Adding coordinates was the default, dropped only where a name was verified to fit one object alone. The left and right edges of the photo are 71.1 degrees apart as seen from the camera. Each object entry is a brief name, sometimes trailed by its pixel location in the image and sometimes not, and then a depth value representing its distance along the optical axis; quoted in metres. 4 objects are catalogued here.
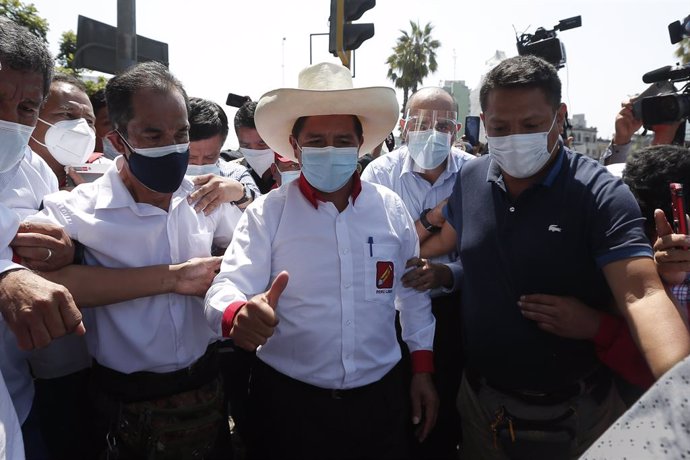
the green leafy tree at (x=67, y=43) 23.83
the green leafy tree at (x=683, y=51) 17.13
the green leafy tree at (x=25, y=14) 14.69
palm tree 41.72
